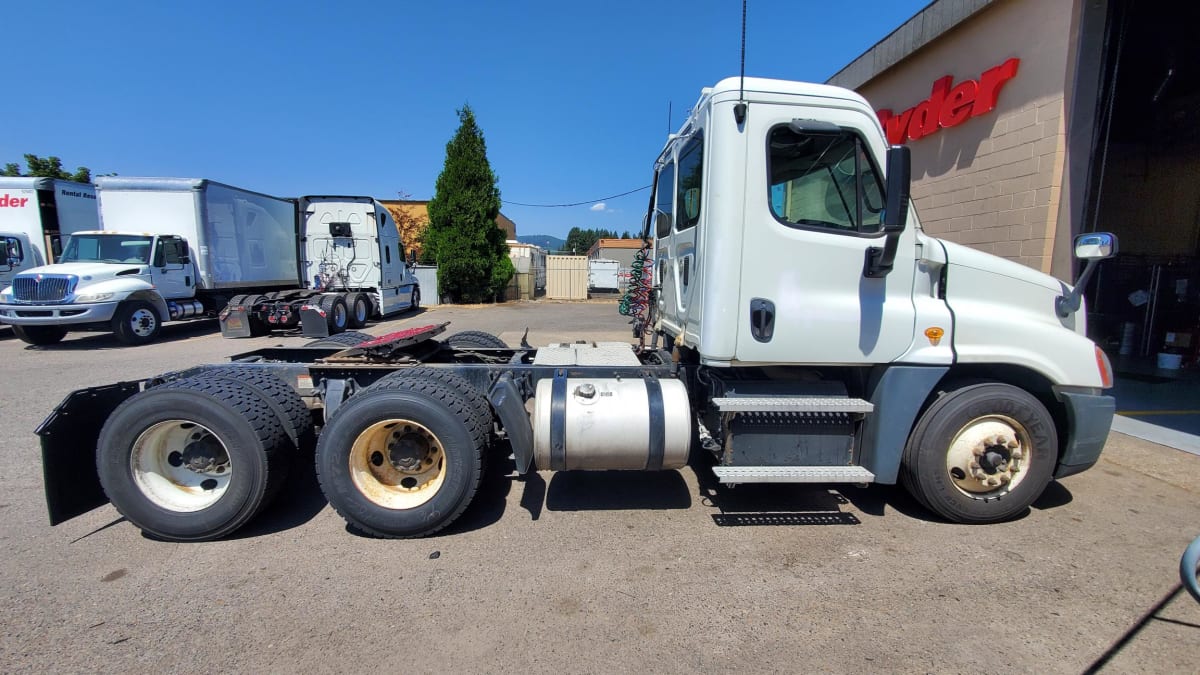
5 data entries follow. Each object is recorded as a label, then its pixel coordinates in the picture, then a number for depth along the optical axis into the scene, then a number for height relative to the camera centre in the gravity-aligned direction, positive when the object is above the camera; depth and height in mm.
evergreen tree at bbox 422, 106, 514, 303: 23750 +3171
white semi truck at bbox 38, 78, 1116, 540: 3238 -791
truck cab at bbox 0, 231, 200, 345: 10797 -293
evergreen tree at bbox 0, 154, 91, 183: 25891 +5568
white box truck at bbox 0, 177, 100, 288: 13938 +1638
